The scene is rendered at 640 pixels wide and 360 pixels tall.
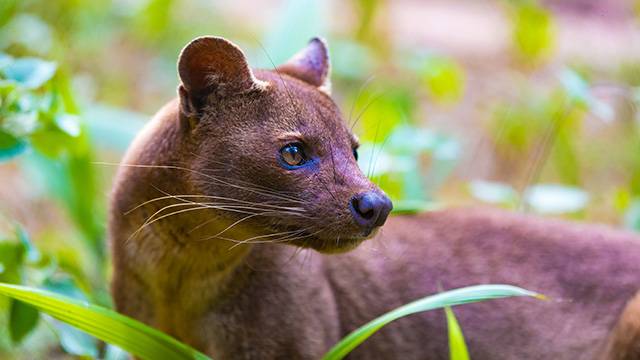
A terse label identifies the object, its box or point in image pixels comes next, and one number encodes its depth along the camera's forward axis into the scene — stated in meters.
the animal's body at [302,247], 6.55
